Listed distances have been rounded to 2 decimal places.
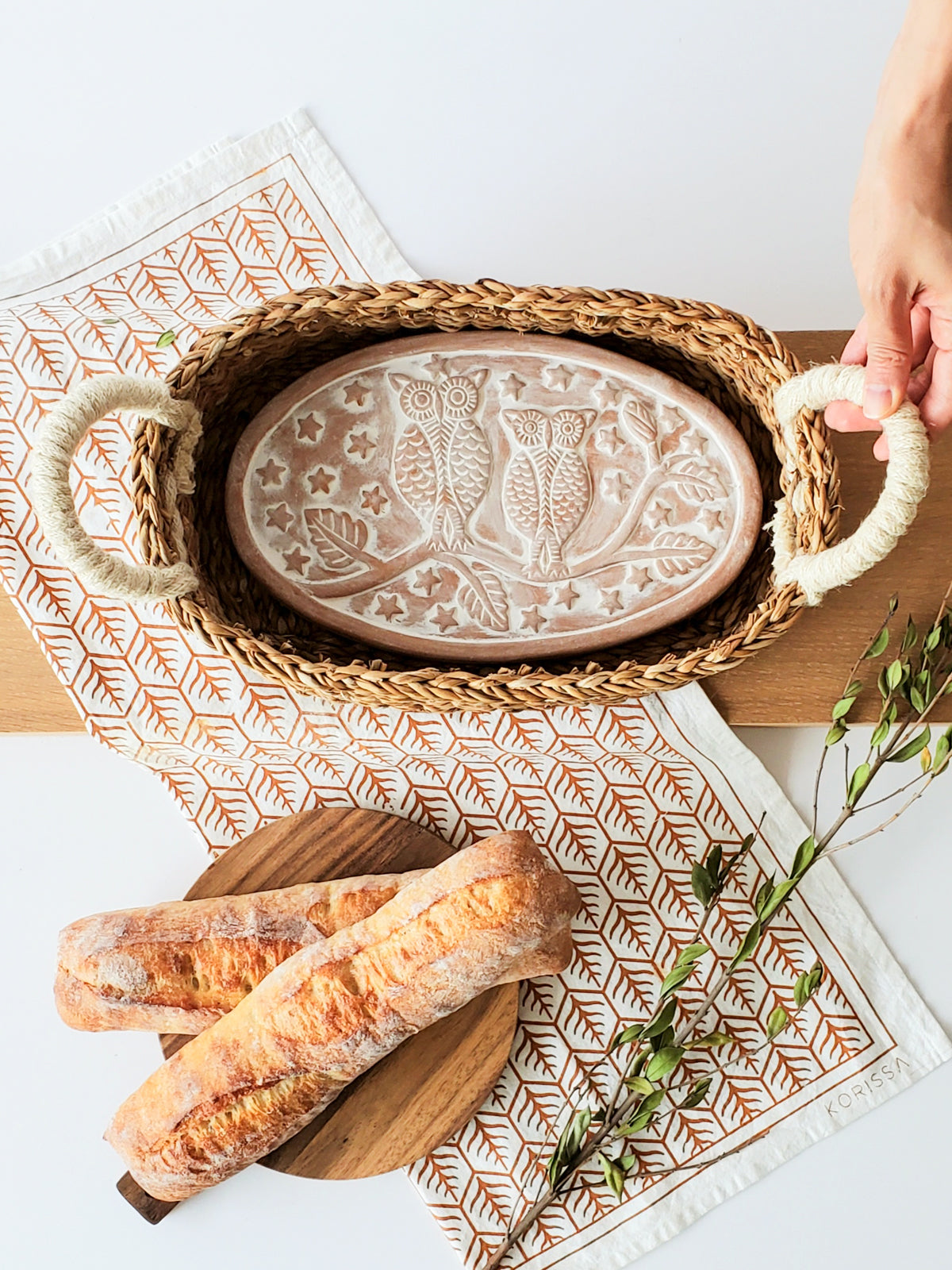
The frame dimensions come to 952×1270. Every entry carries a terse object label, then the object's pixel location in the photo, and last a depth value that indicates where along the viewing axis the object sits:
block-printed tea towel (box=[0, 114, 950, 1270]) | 1.06
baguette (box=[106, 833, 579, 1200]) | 0.93
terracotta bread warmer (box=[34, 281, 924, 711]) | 0.94
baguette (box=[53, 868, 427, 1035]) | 1.00
